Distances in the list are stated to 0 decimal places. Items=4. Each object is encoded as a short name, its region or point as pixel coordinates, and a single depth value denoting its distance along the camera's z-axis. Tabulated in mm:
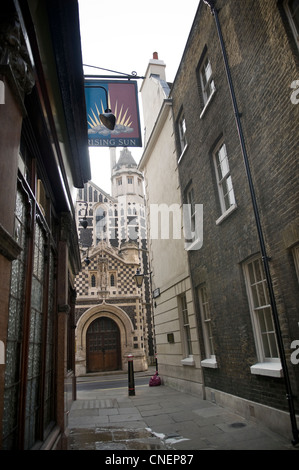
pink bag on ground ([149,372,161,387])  12977
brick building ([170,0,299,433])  5324
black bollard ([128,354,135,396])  10664
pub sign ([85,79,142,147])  7246
